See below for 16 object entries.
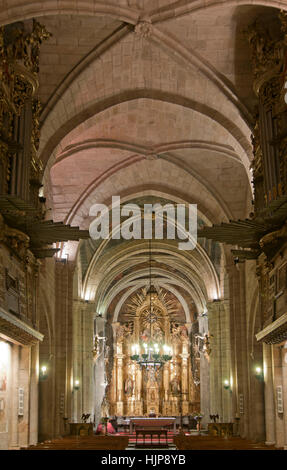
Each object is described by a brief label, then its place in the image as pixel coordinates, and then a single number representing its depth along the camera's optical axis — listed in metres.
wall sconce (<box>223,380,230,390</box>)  28.37
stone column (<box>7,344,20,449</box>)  15.55
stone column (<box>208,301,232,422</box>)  28.78
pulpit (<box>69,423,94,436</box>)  23.14
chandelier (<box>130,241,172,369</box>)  36.64
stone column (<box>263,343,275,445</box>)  16.11
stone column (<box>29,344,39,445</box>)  16.03
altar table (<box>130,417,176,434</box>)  27.67
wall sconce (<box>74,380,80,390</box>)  28.82
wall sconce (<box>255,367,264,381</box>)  21.67
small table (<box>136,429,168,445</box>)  24.22
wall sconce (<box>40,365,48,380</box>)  21.83
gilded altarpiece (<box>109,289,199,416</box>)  40.66
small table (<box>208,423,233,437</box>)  23.33
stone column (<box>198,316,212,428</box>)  36.25
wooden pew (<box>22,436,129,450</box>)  12.59
